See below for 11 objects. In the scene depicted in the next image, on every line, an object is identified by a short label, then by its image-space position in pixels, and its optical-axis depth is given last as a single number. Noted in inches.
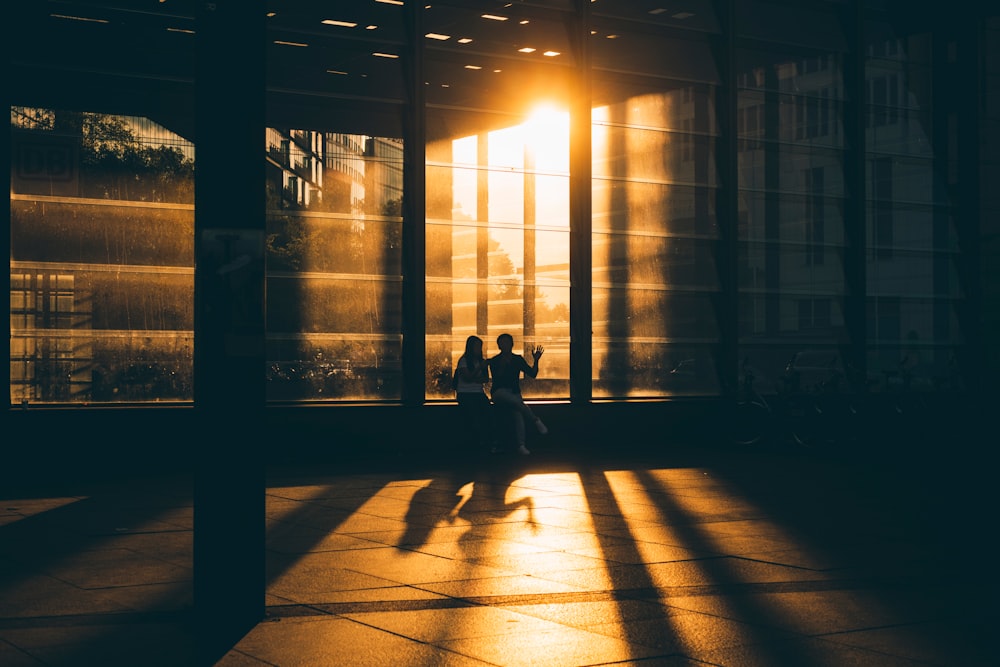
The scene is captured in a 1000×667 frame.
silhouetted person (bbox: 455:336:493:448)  636.1
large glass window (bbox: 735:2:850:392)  764.0
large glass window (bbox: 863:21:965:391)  807.1
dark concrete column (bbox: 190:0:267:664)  237.8
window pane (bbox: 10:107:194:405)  575.5
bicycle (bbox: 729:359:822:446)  693.3
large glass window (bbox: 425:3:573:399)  670.5
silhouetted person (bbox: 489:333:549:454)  645.3
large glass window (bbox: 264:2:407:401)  633.6
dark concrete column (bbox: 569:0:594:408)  700.0
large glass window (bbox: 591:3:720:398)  717.3
